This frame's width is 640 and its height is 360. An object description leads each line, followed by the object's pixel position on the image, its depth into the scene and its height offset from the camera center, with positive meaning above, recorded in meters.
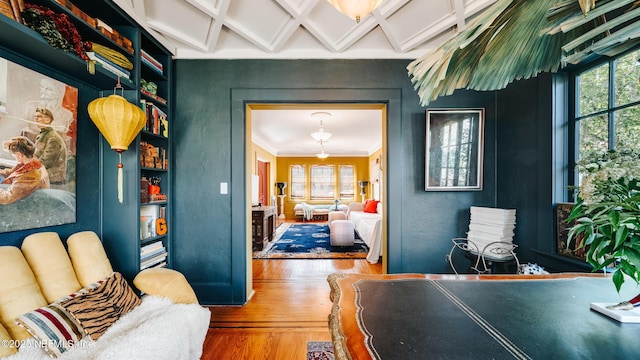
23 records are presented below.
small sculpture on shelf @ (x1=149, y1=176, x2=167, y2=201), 2.31 -0.10
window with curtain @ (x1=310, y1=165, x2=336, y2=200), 9.44 -0.08
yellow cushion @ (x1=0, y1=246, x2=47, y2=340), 1.19 -0.55
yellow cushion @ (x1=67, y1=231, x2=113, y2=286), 1.55 -0.51
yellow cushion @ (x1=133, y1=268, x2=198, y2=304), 1.67 -0.73
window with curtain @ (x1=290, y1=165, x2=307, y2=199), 9.39 -0.08
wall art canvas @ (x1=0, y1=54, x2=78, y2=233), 1.34 +0.19
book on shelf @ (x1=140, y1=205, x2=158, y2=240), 2.19 -0.37
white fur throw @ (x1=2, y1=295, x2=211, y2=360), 1.16 -0.83
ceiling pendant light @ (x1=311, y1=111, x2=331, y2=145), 4.58 +1.06
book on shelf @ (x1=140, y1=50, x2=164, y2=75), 2.15 +1.08
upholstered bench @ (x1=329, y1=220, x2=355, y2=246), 4.69 -1.01
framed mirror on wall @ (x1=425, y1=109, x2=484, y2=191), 2.51 +0.32
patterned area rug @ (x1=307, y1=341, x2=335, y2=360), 1.78 -1.28
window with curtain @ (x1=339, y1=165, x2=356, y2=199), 9.40 -0.04
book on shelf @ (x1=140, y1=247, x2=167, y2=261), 2.13 -0.68
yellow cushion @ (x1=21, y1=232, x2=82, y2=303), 1.36 -0.48
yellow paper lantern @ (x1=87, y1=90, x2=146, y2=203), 1.55 +0.39
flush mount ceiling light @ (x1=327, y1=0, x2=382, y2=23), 1.17 +0.83
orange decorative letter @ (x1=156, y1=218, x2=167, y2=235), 2.38 -0.45
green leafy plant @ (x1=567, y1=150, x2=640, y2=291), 0.76 -0.09
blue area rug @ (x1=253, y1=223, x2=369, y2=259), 4.23 -1.31
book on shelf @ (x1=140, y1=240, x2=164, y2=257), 2.15 -0.62
